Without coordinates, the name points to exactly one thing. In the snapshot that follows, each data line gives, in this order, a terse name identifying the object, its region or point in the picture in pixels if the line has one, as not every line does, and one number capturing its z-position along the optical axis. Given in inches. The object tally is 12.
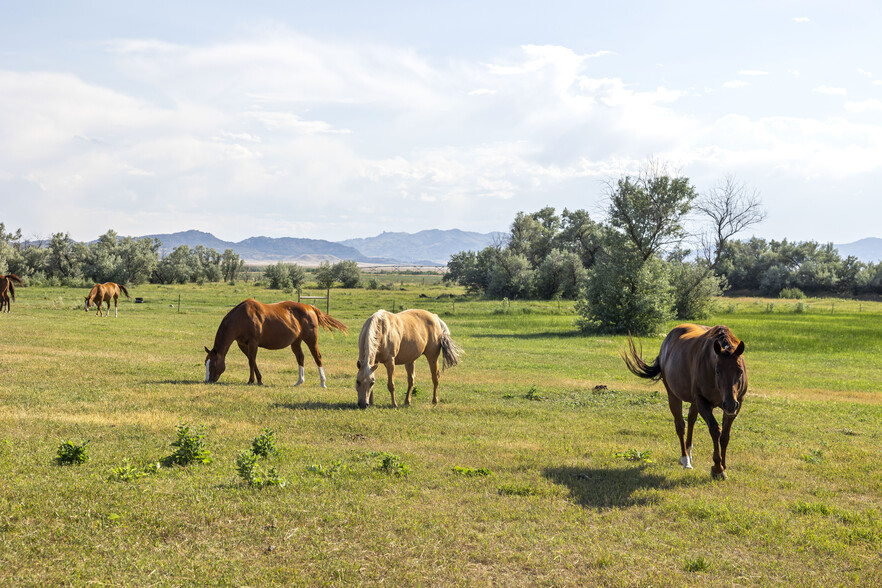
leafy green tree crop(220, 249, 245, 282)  5004.9
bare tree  2734.7
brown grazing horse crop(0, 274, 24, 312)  1393.8
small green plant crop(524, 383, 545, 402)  653.3
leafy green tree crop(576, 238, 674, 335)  1628.9
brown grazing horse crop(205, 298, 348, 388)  632.4
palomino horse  524.4
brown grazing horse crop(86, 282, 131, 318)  1541.6
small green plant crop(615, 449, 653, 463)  400.0
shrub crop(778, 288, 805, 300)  3500.0
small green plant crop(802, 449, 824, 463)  412.8
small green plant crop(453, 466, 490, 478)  350.3
